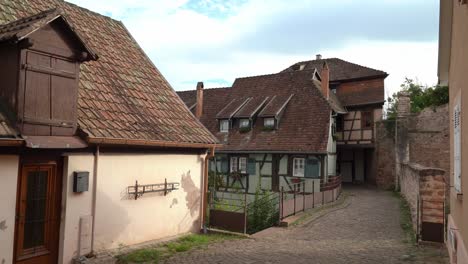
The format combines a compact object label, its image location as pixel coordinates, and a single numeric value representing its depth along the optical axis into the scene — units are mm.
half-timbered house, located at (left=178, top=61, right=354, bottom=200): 21594
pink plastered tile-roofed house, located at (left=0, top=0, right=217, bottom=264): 6902
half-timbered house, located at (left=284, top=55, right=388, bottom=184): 25938
